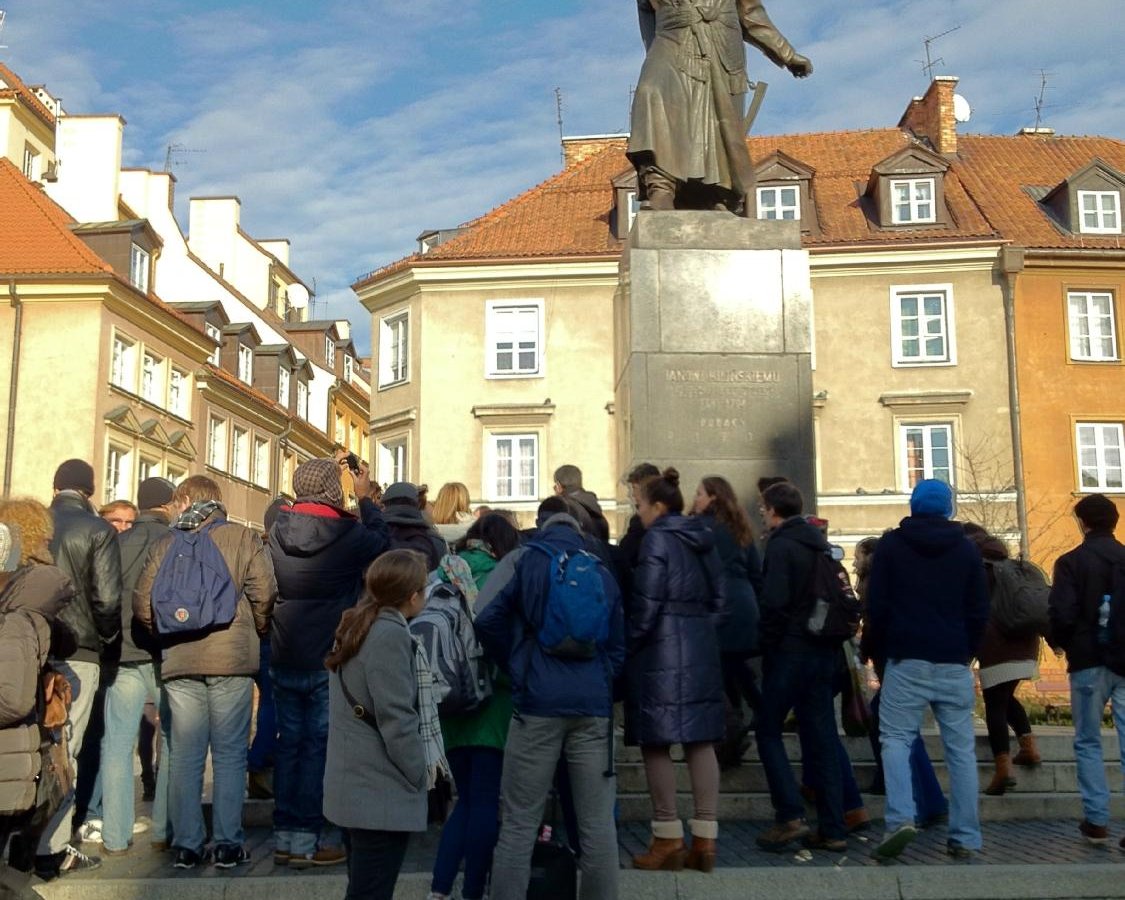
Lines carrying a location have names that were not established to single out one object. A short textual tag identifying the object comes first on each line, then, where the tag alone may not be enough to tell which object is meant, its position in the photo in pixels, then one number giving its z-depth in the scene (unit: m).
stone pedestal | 9.02
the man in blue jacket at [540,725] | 5.38
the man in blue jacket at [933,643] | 6.54
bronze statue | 9.78
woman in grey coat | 4.87
